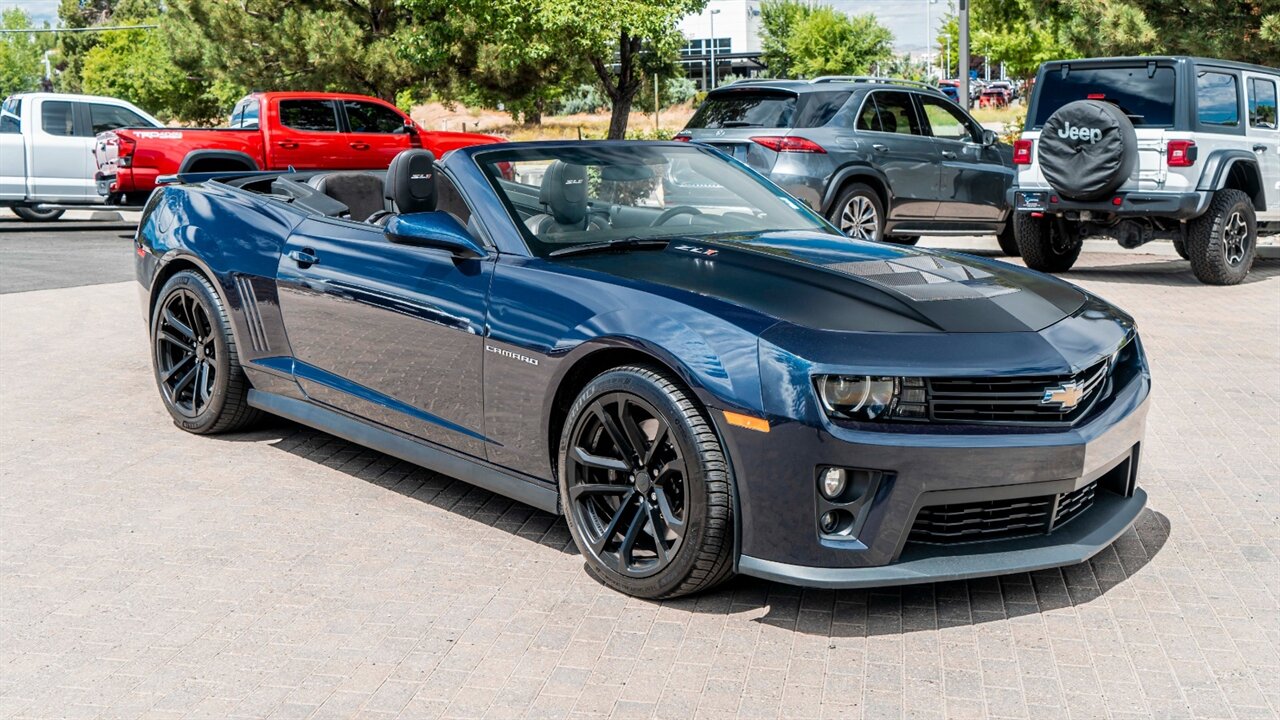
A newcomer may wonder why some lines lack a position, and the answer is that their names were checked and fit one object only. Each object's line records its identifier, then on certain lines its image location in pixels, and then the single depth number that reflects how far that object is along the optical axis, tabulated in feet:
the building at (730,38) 390.62
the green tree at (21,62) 347.77
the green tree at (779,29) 290.97
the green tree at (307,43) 101.50
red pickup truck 58.13
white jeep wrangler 38.40
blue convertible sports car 12.93
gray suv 42.11
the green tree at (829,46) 263.08
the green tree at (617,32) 82.84
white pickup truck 63.26
